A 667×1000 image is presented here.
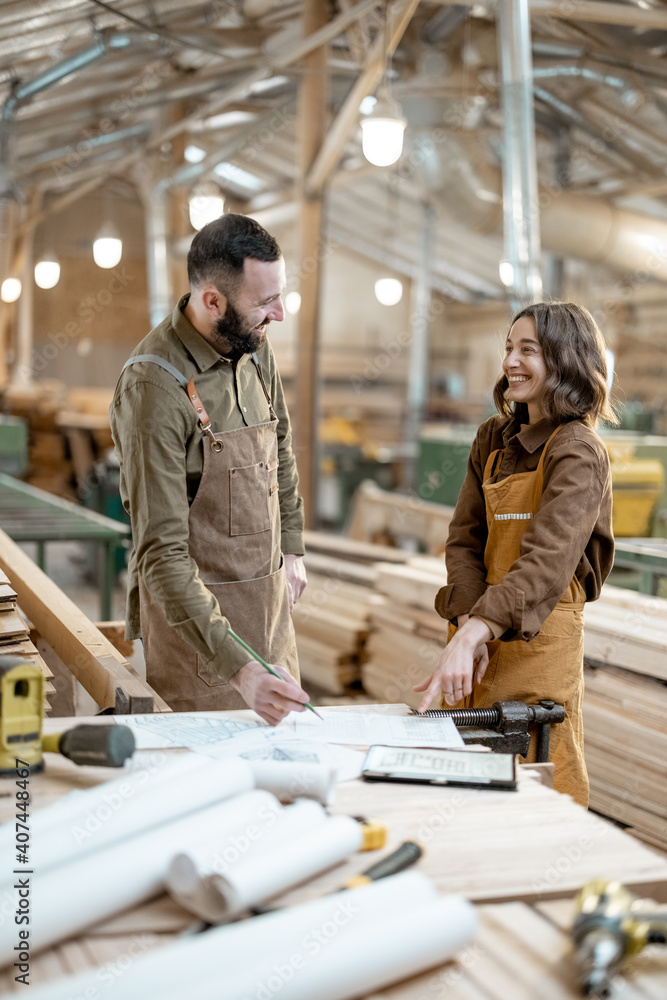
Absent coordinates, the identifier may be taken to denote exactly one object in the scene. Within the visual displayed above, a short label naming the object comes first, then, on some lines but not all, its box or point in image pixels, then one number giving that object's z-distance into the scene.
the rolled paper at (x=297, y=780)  1.55
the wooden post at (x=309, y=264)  7.87
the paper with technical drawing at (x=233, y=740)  1.73
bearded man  2.14
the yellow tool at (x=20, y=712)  1.55
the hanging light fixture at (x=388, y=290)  12.52
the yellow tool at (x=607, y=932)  1.08
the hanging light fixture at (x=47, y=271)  13.47
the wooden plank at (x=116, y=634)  3.49
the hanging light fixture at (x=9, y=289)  12.53
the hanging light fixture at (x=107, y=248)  11.16
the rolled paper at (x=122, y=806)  1.28
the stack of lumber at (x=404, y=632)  4.61
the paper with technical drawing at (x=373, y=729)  1.90
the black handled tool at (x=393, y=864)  1.29
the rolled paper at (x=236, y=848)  1.20
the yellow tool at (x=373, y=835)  1.41
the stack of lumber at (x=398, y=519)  6.35
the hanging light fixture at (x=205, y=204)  10.67
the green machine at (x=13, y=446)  9.44
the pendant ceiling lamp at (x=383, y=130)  6.50
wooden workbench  1.13
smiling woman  2.22
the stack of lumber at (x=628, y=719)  3.42
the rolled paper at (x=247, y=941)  1.02
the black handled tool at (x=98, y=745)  1.57
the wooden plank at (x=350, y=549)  5.86
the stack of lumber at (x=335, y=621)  5.25
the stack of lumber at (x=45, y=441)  12.34
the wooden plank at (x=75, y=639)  2.20
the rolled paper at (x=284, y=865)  1.16
